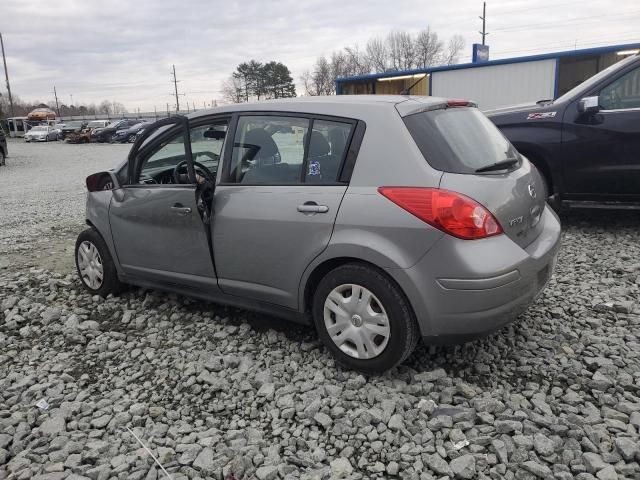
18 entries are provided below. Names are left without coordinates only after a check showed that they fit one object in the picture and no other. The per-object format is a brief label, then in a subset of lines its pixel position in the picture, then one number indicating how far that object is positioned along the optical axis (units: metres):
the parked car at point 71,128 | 40.84
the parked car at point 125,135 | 36.84
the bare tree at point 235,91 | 64.44
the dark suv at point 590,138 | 5.55
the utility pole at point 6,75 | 56.66
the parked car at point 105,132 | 38.31
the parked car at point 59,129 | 45.58
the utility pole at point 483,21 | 54.91
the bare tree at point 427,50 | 68.38
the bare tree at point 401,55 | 68.62
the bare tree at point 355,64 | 66.69
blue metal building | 18.95
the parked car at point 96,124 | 40.84
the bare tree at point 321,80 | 62.17
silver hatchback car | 2.84
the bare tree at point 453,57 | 68.64
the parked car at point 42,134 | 44.31
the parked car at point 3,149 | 20.97
